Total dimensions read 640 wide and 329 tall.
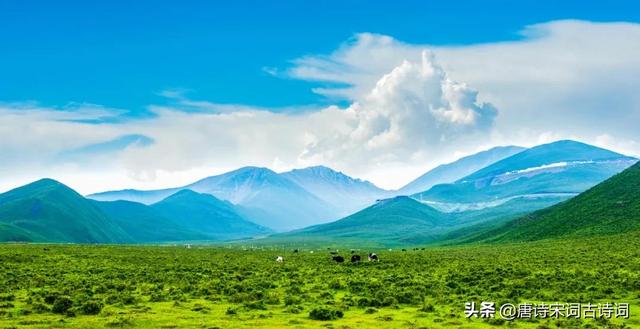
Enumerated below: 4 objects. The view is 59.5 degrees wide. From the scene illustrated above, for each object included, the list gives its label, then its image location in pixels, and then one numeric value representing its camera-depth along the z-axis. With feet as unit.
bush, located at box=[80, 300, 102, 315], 98.17
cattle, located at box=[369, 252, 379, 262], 233.06
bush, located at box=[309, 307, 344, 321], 96.63
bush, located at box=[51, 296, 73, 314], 99.04
